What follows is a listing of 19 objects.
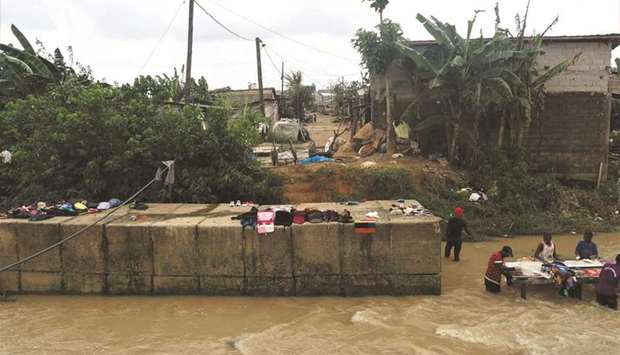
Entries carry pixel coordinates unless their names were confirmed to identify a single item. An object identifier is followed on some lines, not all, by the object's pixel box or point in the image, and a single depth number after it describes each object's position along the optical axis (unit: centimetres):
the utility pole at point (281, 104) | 3167
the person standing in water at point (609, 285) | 798
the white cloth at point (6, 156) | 1211
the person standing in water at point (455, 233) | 1068
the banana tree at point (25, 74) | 1433
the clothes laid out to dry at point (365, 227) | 854
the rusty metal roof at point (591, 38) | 1445
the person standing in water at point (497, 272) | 870
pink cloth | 861
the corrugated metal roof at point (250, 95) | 2873
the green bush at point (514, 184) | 1391
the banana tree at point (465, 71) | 1351
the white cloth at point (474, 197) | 1372
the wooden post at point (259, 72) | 2527
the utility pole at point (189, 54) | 1633
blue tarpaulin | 1507
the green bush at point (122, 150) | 1140
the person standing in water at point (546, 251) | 929
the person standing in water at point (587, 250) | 932
